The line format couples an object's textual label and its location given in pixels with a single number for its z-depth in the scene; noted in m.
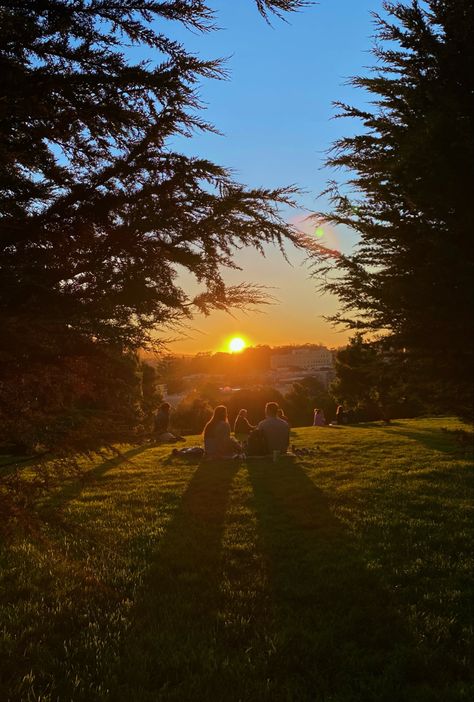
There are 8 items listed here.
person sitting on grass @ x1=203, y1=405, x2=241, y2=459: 13.45
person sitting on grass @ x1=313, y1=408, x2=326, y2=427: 27.99
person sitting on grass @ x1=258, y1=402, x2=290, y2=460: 13.36
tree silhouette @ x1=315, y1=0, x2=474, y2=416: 4.41
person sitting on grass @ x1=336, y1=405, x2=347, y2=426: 29.50
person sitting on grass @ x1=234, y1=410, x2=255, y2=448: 19.84
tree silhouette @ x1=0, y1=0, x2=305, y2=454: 2.95
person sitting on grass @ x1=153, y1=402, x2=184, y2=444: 17.42
